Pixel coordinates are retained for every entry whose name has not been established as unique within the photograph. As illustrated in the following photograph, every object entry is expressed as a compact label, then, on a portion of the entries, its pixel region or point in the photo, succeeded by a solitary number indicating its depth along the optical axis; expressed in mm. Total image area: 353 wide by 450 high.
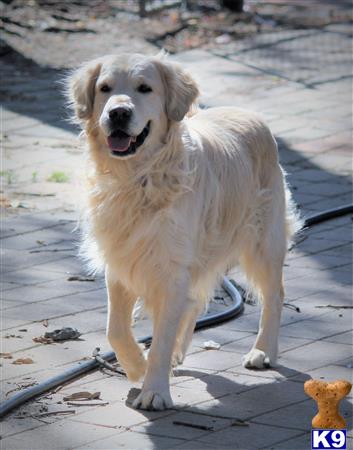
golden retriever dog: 10242
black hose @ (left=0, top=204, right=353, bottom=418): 9711
